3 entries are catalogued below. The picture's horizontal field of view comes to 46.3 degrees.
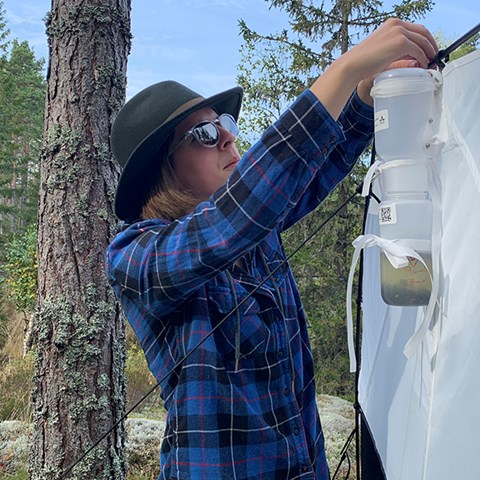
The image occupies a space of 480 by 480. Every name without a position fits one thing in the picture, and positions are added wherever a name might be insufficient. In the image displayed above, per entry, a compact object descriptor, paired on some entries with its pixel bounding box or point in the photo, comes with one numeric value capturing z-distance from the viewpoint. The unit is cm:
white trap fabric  90
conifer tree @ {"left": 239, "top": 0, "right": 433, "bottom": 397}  886
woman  109
